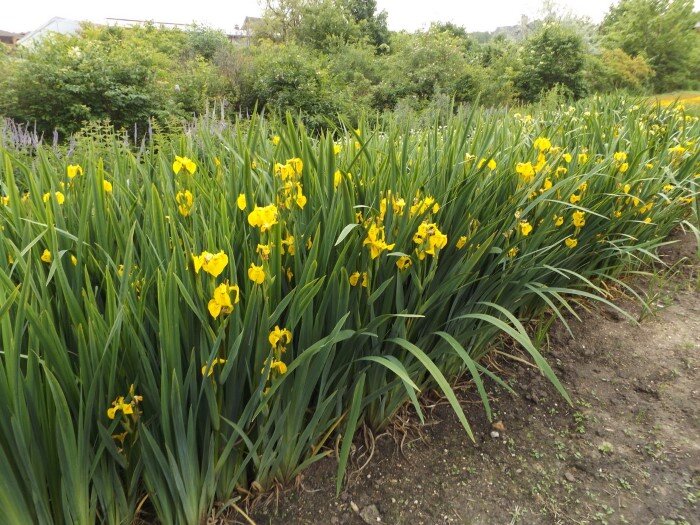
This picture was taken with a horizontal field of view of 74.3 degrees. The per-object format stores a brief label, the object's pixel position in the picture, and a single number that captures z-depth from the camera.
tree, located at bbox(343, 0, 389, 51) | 22.19
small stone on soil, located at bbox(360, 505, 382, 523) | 1.11
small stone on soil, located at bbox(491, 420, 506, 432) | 1.39
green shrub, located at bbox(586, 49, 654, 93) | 13.13
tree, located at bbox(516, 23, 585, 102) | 11.92
